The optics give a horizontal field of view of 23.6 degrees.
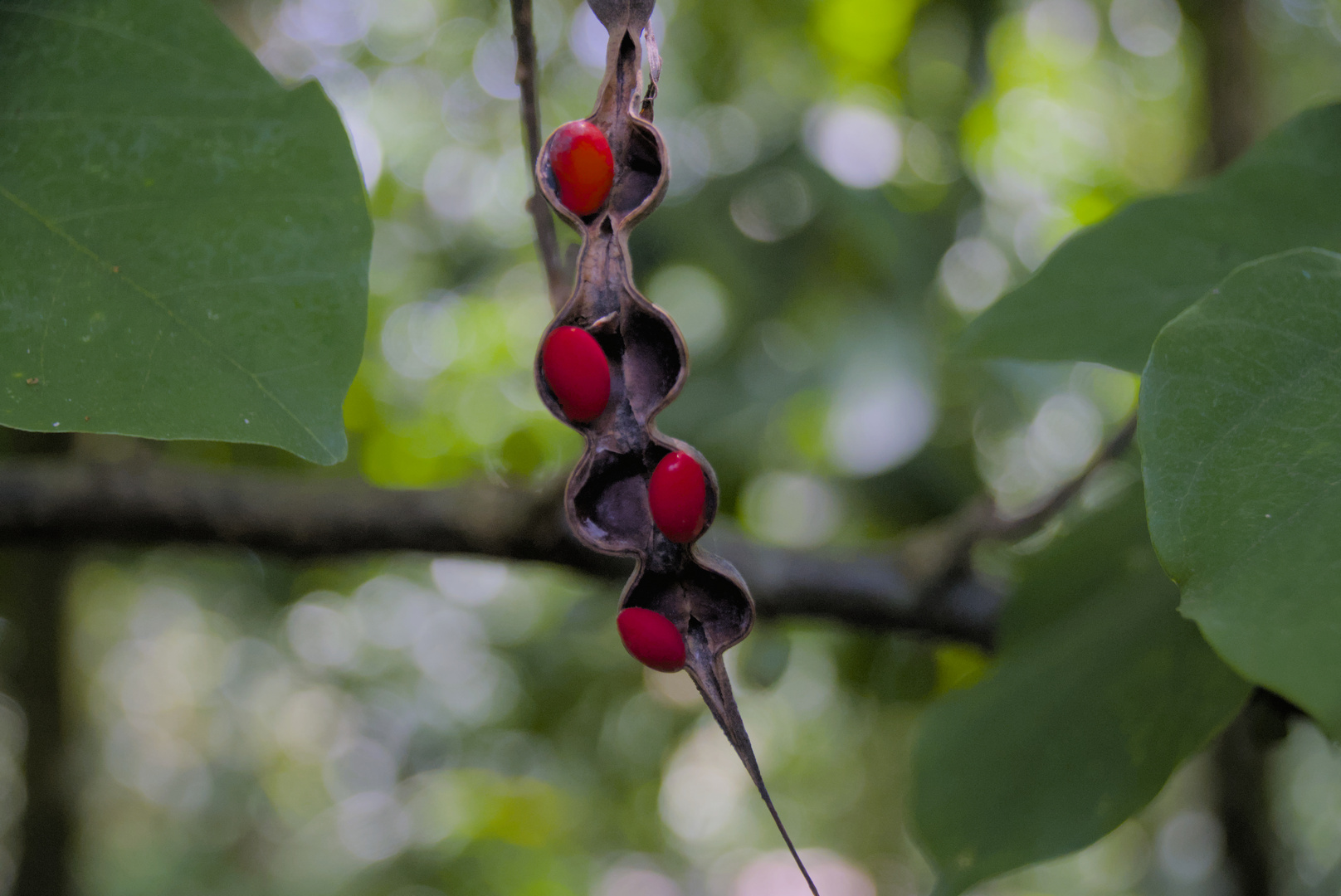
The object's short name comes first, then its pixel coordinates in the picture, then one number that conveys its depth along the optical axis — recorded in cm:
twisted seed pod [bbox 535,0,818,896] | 43
